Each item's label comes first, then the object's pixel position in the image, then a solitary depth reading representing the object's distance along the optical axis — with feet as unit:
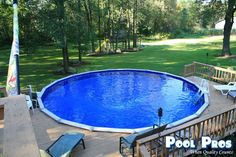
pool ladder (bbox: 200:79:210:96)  36.90
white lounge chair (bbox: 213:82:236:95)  35.84
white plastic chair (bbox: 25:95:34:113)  30.22
